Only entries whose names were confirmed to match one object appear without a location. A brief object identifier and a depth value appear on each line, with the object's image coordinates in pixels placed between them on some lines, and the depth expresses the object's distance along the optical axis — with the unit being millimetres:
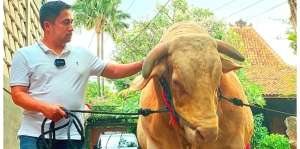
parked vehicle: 13605
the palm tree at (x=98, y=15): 31471
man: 3396
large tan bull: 3271
